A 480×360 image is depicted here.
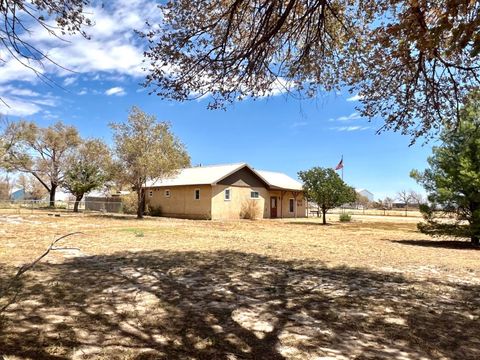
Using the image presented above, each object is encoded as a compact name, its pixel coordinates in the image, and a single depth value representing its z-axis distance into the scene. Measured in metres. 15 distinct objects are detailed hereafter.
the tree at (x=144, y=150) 26.95
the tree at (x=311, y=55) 6.82
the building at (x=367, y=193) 121.01
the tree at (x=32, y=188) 72.50
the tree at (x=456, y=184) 15.30
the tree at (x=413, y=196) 86.94
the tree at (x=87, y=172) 39.19
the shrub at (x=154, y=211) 37.56
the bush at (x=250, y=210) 34.69
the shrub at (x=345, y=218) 35.53
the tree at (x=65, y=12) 4.88
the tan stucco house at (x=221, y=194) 32.81
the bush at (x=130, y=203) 33.40
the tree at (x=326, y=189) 30.45
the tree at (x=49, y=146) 41.78
